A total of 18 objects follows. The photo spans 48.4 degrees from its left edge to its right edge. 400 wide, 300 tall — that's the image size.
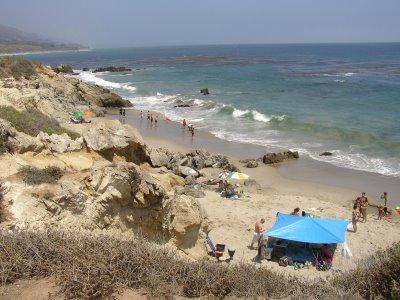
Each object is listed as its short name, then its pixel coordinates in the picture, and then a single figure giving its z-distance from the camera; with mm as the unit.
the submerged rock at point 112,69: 90438
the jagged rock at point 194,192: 18000
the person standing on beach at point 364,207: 16809
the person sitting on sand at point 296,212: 15592
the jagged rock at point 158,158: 19688
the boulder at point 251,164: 23425
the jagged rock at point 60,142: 13367
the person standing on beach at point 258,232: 13867
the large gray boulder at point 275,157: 24125
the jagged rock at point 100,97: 44250
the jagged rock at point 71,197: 9375
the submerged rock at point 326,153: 25688
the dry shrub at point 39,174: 9758
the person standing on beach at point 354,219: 15731
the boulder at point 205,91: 52272
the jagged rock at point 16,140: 11984
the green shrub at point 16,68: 34875
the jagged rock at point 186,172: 20703
